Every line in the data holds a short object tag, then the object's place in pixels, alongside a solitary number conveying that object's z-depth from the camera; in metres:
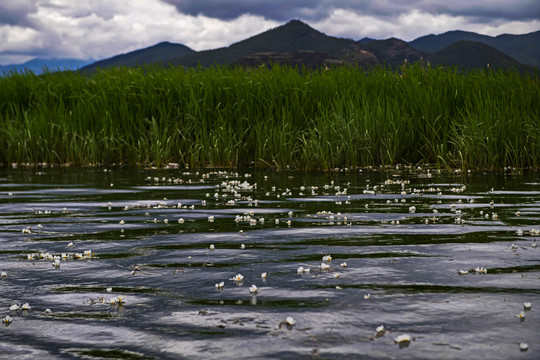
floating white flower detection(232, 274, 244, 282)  5.77
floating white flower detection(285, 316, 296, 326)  4.49
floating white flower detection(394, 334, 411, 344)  4.10
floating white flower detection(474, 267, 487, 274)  5.94
